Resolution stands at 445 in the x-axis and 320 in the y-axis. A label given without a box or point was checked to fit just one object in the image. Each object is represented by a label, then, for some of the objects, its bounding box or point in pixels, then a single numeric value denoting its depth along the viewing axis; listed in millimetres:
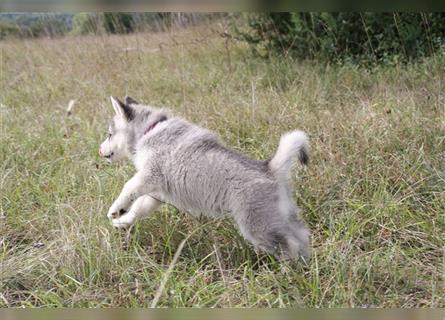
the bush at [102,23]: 6183
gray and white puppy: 2520
